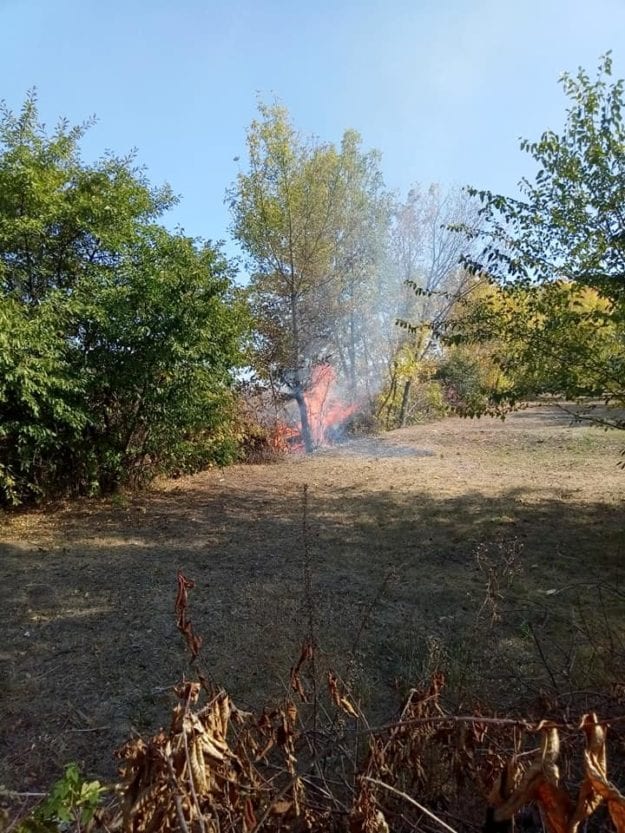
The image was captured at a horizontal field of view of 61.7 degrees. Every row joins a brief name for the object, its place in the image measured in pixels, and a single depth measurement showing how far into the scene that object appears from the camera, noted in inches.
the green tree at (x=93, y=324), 197.8
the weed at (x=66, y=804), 33.5
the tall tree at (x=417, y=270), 570.3
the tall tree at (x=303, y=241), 499.2
